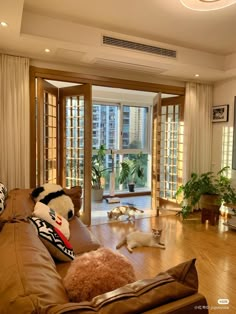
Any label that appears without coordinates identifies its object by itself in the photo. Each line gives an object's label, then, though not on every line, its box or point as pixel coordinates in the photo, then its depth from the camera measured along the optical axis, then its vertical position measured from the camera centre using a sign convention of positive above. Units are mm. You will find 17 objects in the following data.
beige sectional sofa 691 -451
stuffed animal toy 2475 -536
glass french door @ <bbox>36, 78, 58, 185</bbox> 3539 +179
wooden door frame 3471 +974
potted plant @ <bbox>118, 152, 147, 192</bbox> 6359 -602
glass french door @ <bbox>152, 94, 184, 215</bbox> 4668 -95
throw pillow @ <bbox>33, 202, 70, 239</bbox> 1962 -581
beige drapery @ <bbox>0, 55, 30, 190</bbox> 3254 +299
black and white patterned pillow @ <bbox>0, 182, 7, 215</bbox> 2027 -460
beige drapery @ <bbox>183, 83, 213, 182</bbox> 4660 +332
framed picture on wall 4586 +615
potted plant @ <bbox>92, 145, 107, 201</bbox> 5871 -649
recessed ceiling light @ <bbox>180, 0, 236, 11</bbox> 2174 +1238
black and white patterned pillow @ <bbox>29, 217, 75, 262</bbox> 1642 -635
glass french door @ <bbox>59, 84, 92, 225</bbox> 3883 +95
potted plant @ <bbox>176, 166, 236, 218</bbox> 4046 -749
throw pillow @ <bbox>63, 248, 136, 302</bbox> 1016 -557
